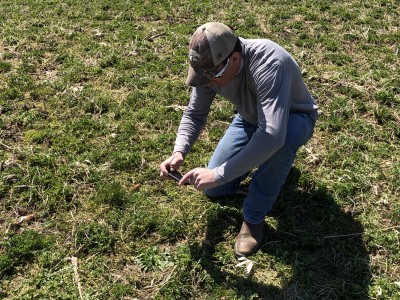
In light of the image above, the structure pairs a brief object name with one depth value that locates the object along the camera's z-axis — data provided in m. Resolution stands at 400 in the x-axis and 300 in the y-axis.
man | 3.38
